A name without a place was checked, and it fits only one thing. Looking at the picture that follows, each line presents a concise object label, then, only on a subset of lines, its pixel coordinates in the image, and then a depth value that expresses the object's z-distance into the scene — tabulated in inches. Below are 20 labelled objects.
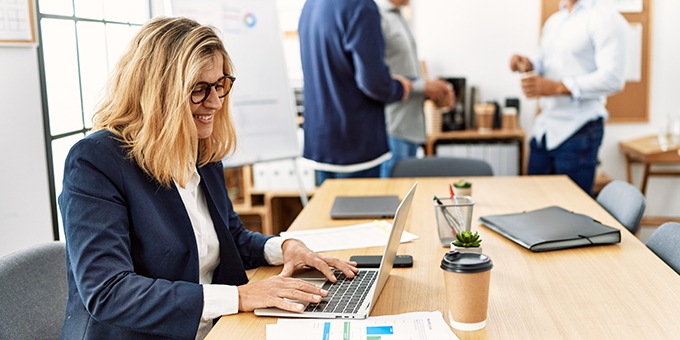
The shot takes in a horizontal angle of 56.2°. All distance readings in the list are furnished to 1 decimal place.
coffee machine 169.6
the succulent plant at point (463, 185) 83.0
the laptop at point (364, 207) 81.0
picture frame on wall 72.9
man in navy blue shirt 105.2
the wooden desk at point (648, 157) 156.3
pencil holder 64.8
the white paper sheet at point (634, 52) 167.0
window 85.7
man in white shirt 118.3
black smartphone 60.6
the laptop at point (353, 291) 47.8
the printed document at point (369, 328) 44.0
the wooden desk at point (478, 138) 164.7
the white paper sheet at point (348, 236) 68.9
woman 47.9
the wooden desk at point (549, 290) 45.2
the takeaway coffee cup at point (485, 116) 166.1
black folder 64.3
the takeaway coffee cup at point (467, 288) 44.0
